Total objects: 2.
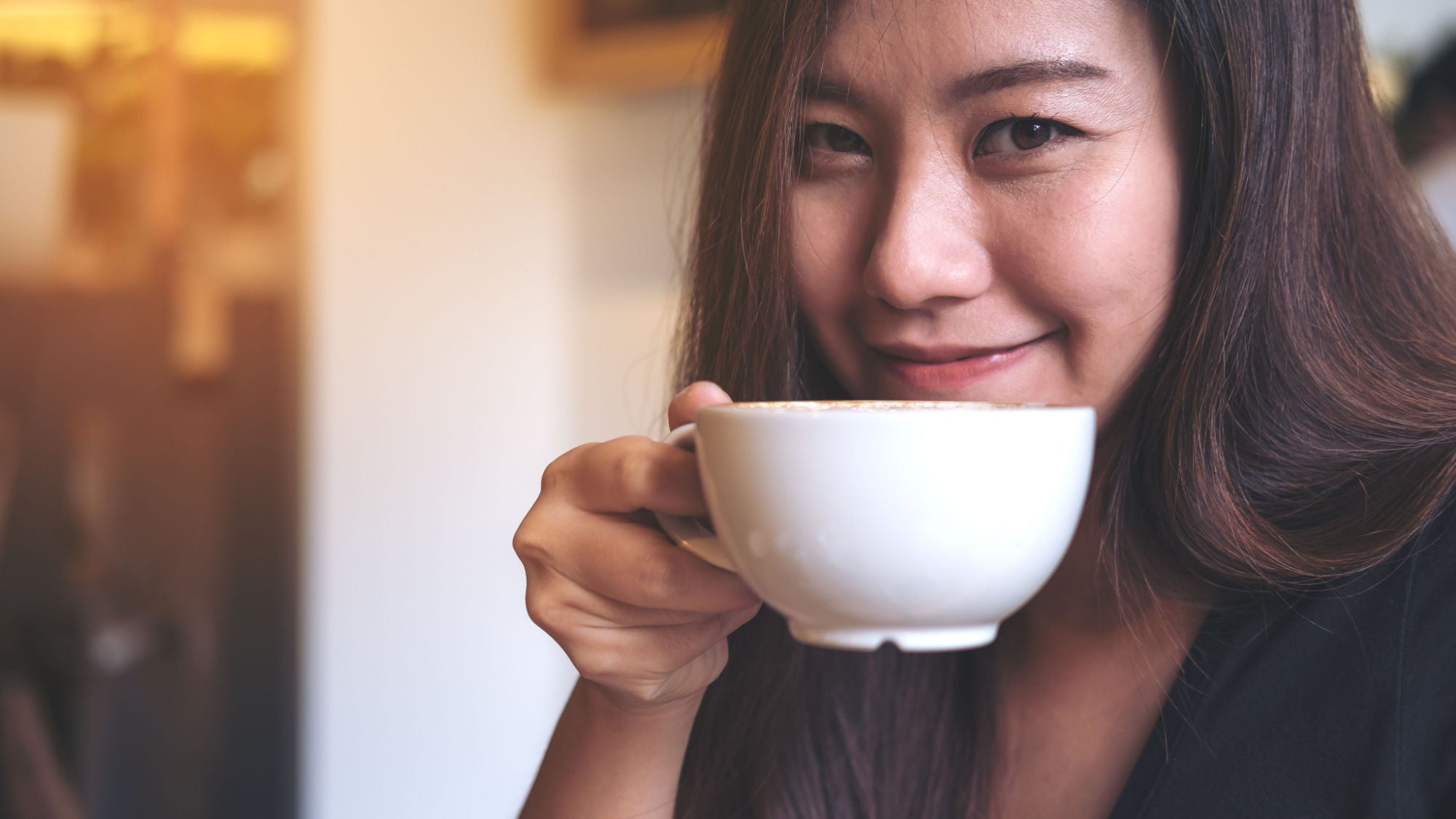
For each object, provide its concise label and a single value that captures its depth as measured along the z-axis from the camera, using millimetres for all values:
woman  711
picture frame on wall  2076
